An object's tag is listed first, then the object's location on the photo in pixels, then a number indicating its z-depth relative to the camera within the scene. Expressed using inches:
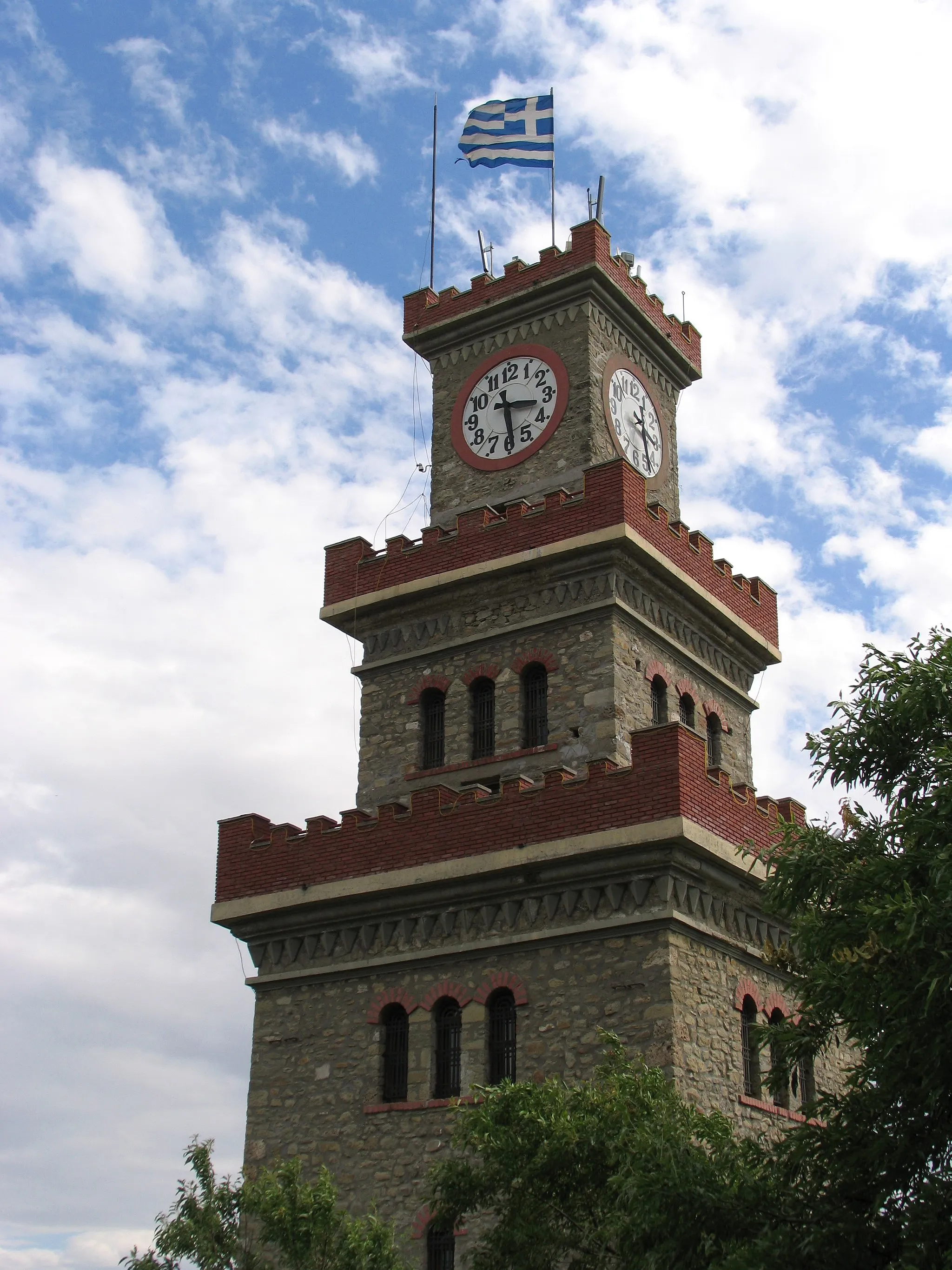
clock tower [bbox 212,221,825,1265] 749.3
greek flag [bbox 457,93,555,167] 1120.2
